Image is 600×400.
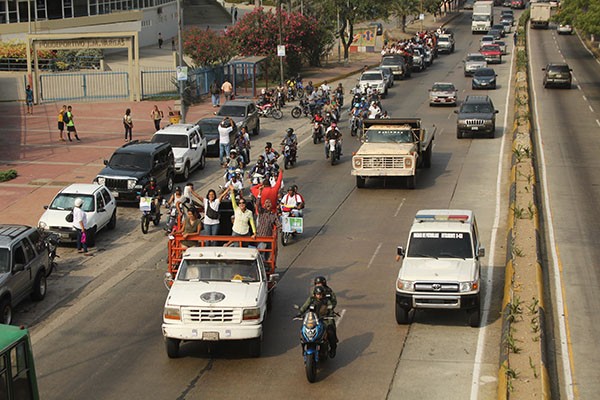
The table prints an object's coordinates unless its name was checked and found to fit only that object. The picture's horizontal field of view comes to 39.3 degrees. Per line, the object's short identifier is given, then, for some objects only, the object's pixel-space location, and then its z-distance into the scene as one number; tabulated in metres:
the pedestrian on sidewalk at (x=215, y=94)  47.22
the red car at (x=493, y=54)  69.51
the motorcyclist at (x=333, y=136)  32.38
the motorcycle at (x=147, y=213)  23.66
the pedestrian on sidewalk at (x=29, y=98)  45.09
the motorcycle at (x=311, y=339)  13.26
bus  10.16
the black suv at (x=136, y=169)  26.47
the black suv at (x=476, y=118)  37.25
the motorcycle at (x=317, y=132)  37.22
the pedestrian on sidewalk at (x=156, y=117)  38.41
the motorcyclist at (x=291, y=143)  31.69
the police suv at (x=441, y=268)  15.48
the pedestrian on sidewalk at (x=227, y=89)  48.38
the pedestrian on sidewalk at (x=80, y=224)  21.73
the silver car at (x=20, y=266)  16.55
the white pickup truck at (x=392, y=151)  27.61
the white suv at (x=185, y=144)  30.66
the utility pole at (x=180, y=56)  36.44
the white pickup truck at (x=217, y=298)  13.94
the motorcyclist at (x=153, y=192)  24.34
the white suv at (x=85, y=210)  22.25
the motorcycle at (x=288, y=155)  31.53
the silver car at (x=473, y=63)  62.06
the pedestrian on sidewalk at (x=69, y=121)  36.88
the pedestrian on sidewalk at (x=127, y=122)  35.78
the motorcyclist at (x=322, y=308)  13.77
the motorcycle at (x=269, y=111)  45.19
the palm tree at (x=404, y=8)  93.00
